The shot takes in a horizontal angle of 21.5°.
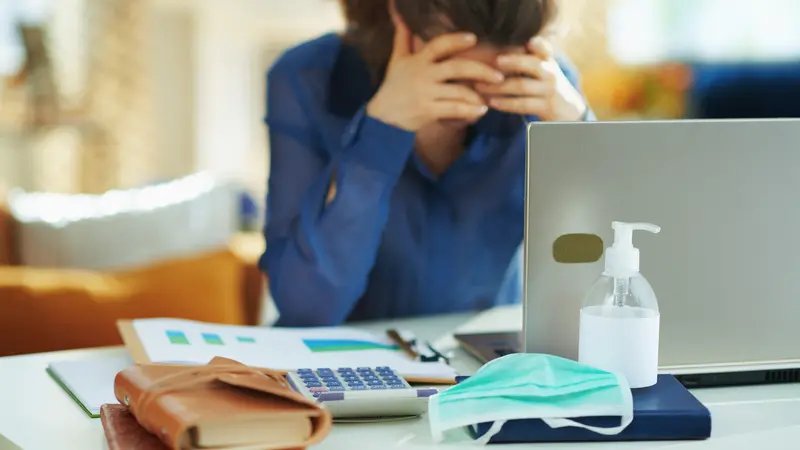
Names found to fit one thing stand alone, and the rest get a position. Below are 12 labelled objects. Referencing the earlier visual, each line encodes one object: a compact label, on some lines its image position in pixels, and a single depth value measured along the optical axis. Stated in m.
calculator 1.83
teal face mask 1.78
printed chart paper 1.98
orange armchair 2.71
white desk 1.80
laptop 1.93
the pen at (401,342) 2.07
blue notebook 1.79
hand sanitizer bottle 1.85
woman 2.17
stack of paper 1.89
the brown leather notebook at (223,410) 1.70
